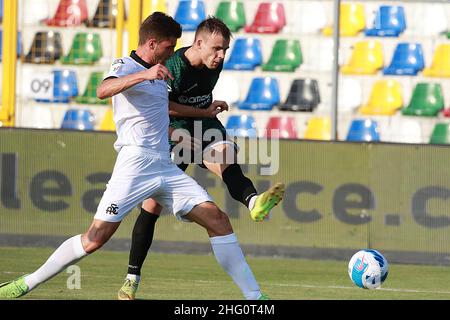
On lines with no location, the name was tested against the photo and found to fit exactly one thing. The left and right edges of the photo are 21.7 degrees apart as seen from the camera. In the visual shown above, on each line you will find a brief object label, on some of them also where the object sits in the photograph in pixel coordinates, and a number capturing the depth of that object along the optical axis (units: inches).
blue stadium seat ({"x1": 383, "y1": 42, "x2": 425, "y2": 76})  716.7
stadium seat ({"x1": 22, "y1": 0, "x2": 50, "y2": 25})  727.1
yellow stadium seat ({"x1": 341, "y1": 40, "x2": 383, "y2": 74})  724.7
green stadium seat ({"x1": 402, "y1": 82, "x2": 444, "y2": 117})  706.8
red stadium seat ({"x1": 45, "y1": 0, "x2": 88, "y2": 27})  721.6
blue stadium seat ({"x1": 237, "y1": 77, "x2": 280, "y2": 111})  712.4
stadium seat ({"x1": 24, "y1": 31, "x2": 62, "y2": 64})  714.8
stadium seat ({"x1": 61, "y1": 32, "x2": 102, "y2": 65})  712.4
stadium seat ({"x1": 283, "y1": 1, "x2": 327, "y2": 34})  726.5
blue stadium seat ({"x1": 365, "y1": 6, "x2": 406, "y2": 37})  724.7
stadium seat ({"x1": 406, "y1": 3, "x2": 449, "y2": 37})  720.3
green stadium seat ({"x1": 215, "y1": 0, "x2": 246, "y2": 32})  729.6
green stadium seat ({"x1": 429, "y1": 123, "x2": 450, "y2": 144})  695.1
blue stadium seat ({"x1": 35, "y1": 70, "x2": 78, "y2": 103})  696.4
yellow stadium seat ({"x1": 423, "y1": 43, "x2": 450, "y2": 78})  709.9
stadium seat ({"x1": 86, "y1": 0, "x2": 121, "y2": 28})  712.4
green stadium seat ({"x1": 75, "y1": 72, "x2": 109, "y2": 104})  694.5
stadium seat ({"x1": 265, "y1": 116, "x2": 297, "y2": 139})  698.2
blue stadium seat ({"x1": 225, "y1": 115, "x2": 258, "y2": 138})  686.9
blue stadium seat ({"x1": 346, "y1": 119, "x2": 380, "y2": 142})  701.9
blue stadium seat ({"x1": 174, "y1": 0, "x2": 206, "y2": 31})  720.3
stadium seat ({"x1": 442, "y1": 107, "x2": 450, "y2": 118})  709.9
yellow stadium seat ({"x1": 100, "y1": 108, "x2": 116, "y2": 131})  666.8
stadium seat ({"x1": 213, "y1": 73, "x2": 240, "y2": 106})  708.0
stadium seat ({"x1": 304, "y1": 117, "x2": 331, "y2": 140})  686.5
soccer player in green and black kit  369.1
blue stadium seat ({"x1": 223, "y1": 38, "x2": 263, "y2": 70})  722.8
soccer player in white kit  329.1
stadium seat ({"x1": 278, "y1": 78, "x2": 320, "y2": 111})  705.0
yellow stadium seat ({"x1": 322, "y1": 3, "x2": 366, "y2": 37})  733.3
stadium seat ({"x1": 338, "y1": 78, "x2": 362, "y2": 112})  717.3
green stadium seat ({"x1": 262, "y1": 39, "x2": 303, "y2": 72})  722.2
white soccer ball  376.5
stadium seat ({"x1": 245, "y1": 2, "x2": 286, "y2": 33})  731.4
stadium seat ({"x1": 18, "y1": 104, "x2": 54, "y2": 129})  690.8
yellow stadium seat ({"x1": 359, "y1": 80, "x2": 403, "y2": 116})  713.6
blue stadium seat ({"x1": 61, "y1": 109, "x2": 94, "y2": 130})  685.3
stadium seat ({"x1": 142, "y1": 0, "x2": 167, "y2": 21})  639.8
